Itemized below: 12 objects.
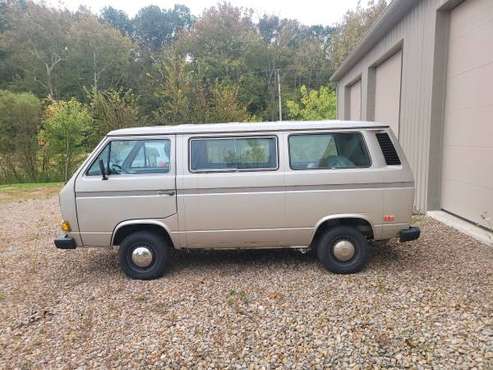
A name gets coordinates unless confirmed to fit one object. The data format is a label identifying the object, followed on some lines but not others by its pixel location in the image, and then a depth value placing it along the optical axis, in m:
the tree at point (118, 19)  45.16
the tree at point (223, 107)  17.45
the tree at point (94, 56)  34.66
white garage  5.46
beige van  4.07
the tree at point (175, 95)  17.16
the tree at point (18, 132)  14.59
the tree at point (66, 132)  14.21
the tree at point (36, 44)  31.69
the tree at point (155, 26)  44.38
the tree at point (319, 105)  22.89
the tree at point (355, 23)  26.22
